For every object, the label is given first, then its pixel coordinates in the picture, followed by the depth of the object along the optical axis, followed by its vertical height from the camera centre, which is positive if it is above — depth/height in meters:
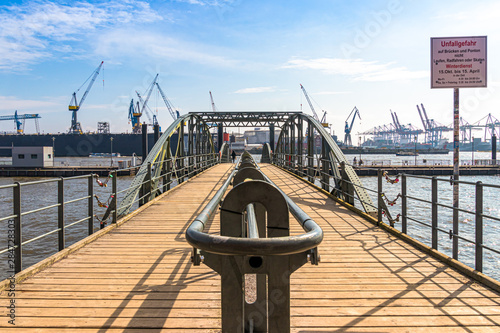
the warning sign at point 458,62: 5.66 +1.41
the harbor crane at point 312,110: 118.89 +14.74
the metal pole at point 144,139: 52.31 +2.43
